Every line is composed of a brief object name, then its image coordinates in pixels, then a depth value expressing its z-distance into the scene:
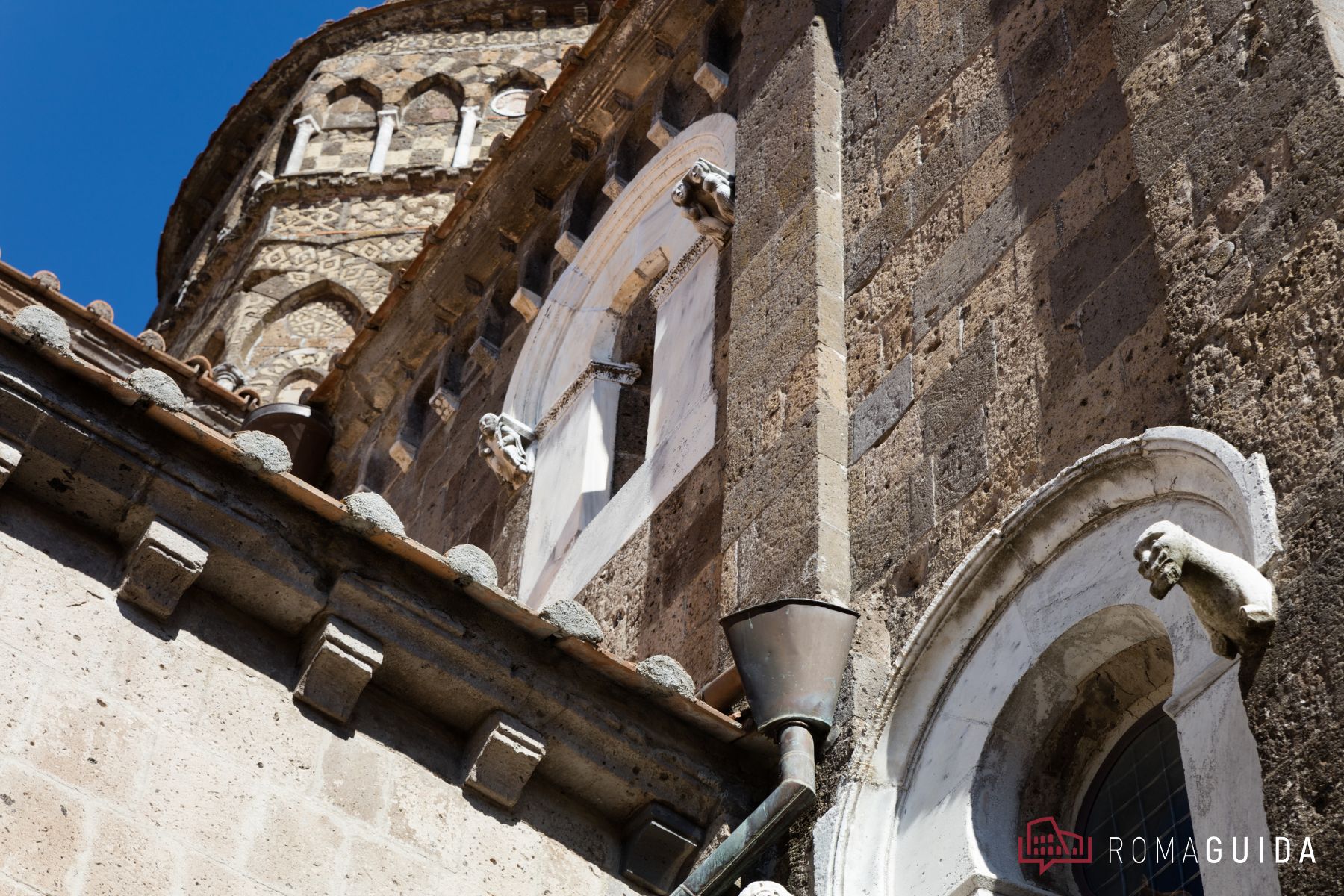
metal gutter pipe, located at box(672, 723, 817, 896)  4.48
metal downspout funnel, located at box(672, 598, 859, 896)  4.66
